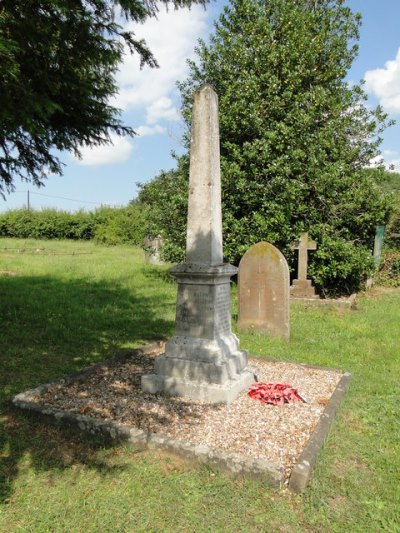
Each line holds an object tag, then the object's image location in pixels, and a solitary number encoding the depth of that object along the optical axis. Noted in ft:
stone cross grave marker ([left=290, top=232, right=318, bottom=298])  36.14
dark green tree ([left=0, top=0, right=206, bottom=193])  14.44
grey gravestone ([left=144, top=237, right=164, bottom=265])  59.87
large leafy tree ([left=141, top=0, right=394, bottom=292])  37.04
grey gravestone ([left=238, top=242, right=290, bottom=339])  23.97
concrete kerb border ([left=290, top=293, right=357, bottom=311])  32.91
